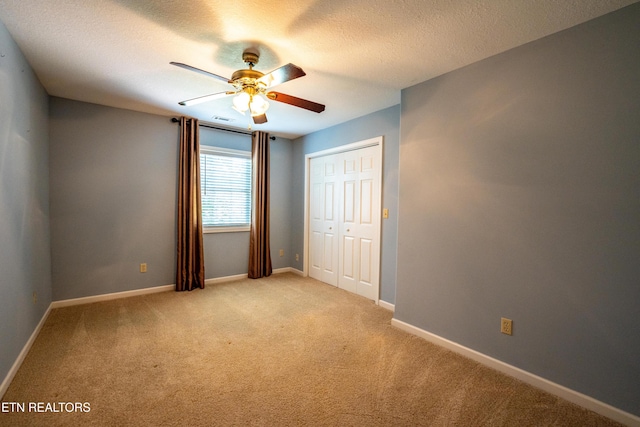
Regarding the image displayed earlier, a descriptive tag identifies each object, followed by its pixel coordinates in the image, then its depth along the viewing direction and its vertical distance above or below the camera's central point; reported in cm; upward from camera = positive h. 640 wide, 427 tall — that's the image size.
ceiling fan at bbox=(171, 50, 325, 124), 217 +91
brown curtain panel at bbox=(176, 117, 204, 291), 405 -4
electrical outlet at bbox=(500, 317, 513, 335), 219 -93
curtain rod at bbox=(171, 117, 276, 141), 403 +117
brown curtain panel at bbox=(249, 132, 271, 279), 476 -7
